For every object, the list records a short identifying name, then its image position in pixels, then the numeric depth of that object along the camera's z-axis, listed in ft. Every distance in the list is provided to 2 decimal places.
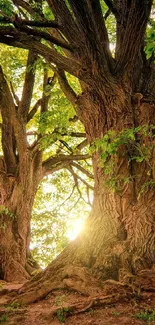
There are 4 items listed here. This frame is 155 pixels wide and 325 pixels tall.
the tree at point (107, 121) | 15.60
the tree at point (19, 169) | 26.50
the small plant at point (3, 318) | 12.82
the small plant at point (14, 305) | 14.65
